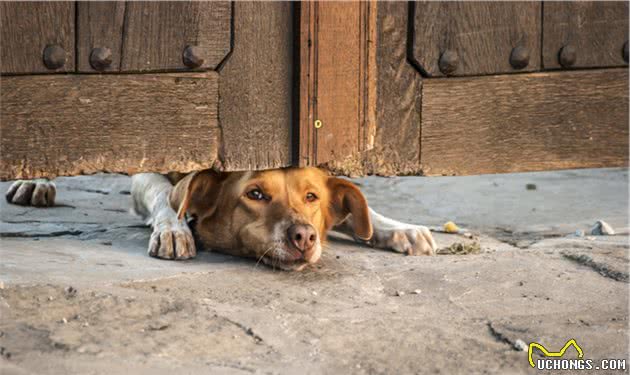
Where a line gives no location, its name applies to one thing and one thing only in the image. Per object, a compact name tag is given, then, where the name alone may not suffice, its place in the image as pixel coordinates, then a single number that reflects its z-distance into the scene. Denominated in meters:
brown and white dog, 3.79
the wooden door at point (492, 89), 3.88
